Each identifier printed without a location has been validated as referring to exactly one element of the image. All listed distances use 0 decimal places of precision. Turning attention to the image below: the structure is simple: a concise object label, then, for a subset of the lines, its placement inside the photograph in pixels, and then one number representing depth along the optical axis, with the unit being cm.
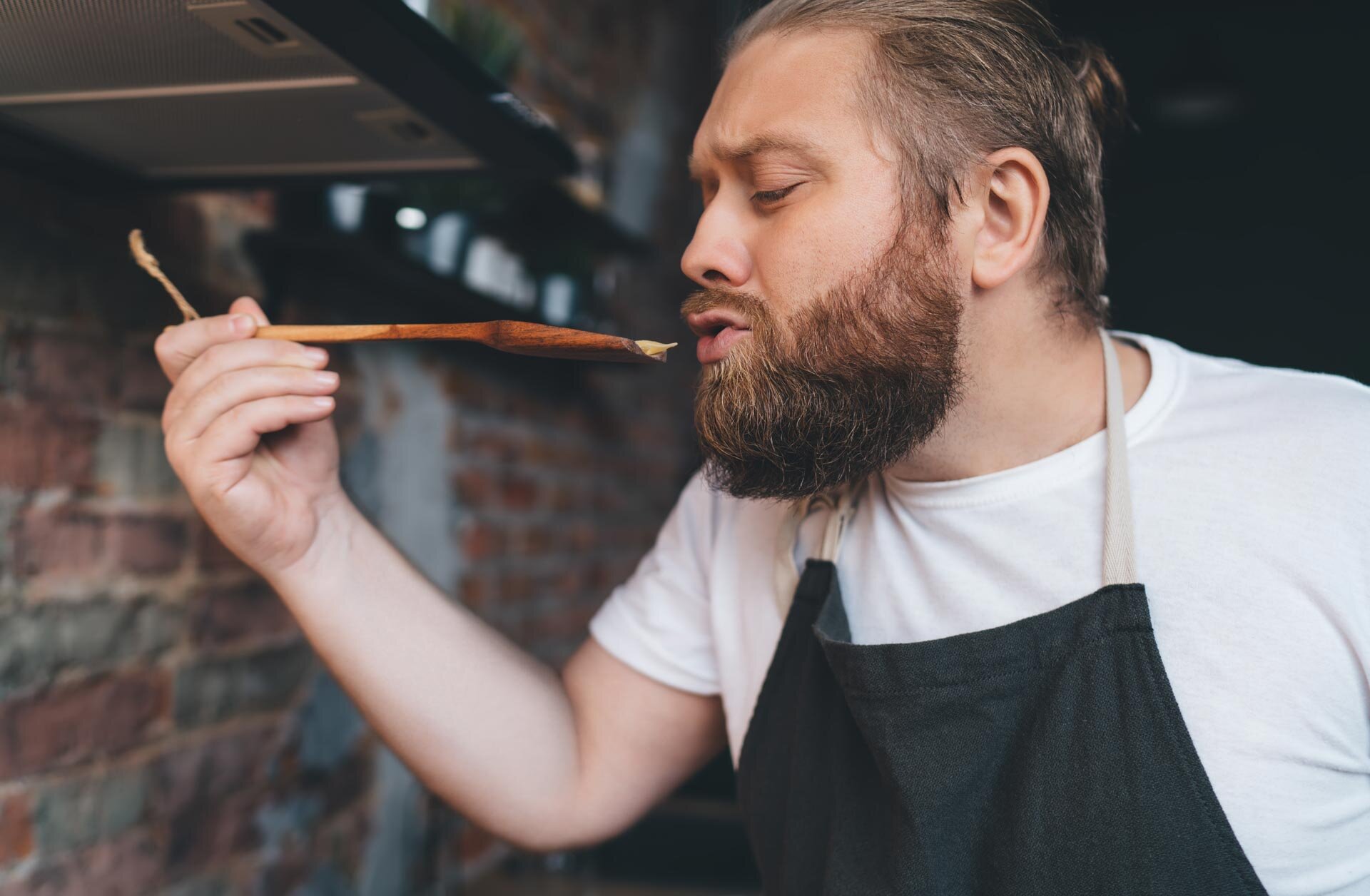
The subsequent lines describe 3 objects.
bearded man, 84
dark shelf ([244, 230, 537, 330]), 120
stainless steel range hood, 64
